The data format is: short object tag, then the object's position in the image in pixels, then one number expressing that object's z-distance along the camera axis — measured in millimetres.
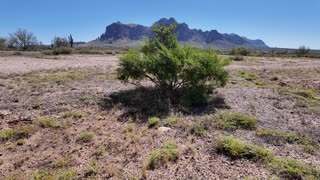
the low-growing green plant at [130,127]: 3947
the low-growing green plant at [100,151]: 3193
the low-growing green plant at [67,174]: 2661
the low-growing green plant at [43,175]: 2670
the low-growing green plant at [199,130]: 3726
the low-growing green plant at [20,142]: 3448
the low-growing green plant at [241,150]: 3001
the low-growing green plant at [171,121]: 4137
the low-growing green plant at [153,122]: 4122
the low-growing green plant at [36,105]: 4882
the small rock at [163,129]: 3894
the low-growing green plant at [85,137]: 3545
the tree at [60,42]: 34961
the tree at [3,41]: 35140
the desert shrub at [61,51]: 20490
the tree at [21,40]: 35915
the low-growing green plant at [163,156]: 2922
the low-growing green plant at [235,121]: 3990
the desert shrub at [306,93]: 6179
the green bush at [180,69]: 5354
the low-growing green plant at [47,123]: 4019
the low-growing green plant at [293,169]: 2606
